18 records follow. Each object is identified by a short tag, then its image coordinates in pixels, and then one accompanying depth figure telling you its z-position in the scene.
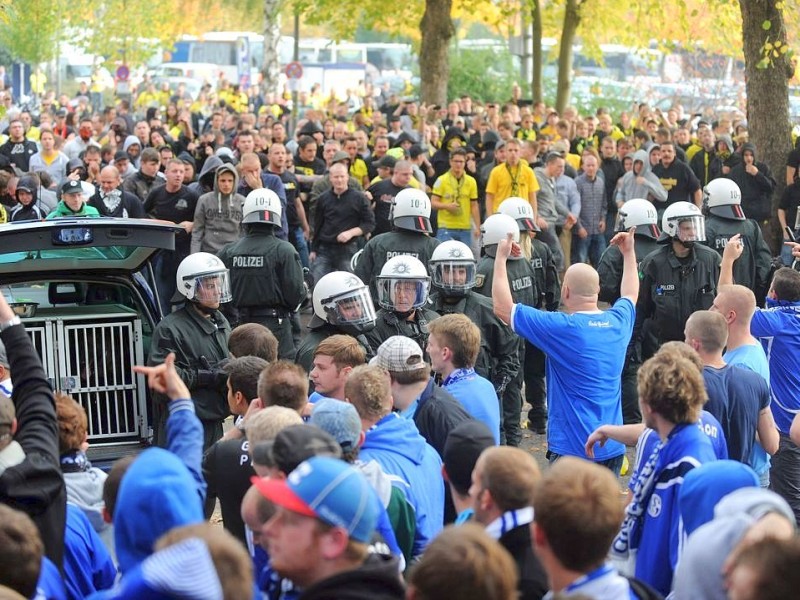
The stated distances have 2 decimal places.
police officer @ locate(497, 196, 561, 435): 21.11
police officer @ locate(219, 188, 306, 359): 20.33
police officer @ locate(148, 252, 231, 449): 15.73
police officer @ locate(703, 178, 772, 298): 22.84
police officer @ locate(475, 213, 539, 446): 19.91
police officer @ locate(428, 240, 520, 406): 18.14
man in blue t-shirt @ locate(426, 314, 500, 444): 13.50
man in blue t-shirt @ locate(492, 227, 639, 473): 14.69
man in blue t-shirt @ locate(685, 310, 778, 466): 13.16
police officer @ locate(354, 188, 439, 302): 21.19
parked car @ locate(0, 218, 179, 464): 15.23
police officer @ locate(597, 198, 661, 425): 20.94
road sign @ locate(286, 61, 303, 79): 58.12
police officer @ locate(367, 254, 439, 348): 16.78
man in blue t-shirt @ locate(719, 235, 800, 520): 16.14
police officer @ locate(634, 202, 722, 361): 20.28
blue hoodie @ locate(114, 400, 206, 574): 7.15
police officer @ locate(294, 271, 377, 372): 16.17
